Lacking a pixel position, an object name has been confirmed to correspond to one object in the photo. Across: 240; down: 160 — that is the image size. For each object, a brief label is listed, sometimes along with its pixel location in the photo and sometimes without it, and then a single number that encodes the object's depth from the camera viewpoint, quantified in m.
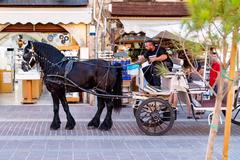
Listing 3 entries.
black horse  10.02
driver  10.20
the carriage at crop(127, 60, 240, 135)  9.44
